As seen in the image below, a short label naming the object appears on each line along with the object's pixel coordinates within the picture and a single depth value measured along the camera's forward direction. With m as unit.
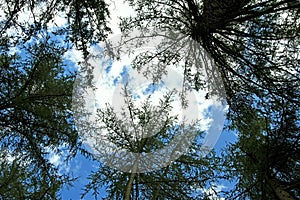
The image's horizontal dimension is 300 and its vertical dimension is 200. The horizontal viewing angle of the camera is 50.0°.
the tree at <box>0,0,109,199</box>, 4.14
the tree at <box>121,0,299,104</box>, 4.42
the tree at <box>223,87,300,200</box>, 4.30
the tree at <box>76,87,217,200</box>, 4.66
